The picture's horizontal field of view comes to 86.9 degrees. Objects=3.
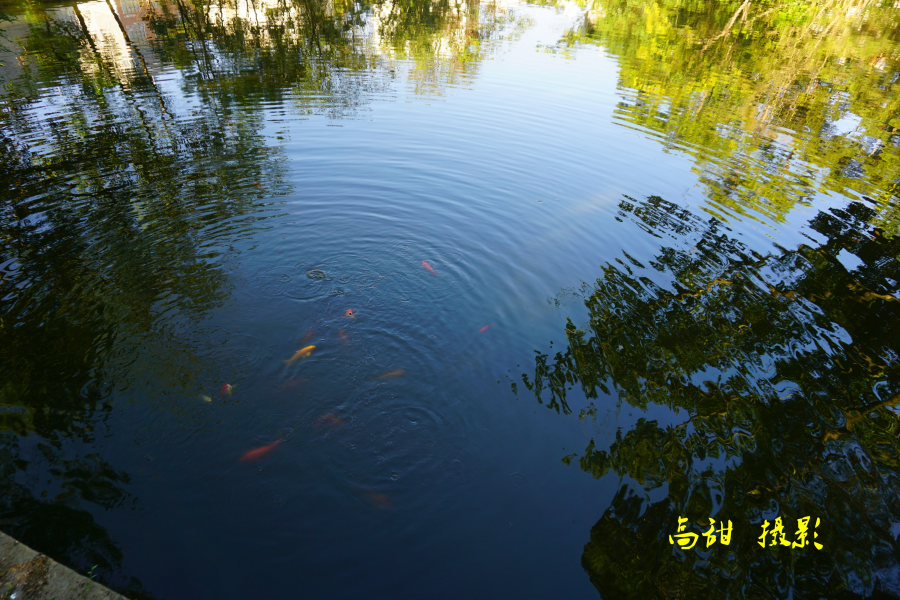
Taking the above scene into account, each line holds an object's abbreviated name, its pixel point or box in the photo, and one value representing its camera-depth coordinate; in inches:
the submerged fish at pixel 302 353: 256.6
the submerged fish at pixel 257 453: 208.8
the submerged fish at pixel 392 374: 249.3
